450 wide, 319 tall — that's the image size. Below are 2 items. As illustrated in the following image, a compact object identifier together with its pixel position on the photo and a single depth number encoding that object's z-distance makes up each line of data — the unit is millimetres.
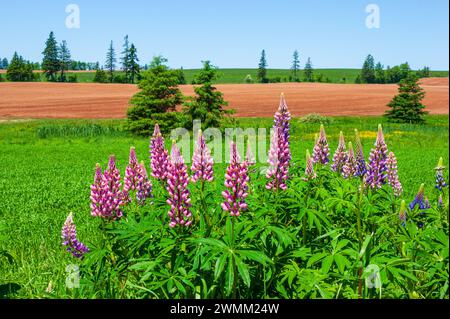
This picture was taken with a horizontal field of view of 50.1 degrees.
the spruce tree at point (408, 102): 39134
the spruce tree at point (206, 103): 25453
